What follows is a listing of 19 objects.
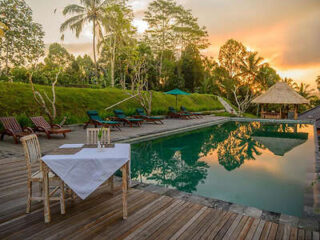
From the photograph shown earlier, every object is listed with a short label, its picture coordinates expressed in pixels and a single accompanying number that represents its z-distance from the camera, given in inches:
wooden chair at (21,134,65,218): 110.7
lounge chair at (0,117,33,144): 288.8
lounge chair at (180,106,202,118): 709.6
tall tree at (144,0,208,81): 1083.9
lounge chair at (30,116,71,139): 322.7
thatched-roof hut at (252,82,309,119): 824.9
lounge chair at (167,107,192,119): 663.1
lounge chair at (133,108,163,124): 526.6
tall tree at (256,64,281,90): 1081.8
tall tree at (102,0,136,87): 708.8
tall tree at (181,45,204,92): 1122.7
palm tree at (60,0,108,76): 773.3
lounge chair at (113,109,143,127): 474.0
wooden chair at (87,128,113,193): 154.5
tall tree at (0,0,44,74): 726.5
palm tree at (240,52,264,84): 1080.8
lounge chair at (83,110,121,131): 410.9
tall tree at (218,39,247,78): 1395.2
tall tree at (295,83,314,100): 1045.8
